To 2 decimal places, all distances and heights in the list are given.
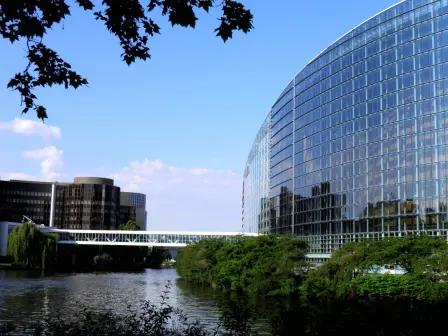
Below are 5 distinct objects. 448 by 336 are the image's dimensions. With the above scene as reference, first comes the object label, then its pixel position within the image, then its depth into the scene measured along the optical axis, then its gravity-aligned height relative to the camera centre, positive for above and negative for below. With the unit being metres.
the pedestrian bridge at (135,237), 144.88 +1.14
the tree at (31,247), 118.19 -1.56
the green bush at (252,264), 62.69 -2.77
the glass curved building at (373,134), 76.50 +17.43
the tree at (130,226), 180.25 +4.84
